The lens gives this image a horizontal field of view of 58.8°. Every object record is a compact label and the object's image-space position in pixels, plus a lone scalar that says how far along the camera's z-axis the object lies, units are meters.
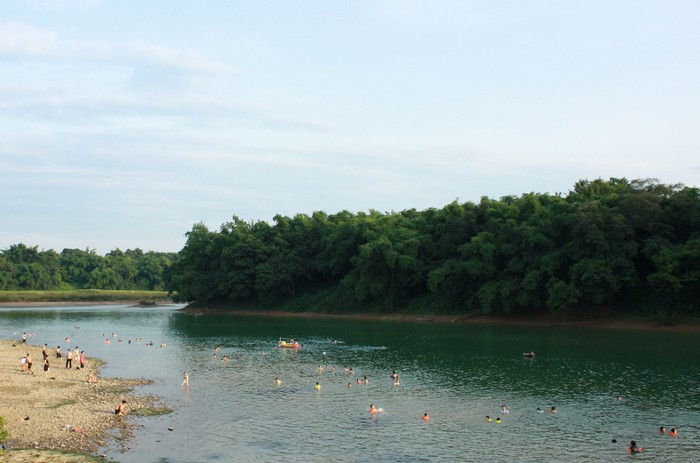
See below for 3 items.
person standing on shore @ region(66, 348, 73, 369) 53.53
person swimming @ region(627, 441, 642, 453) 28.85
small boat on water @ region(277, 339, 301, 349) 67.56
